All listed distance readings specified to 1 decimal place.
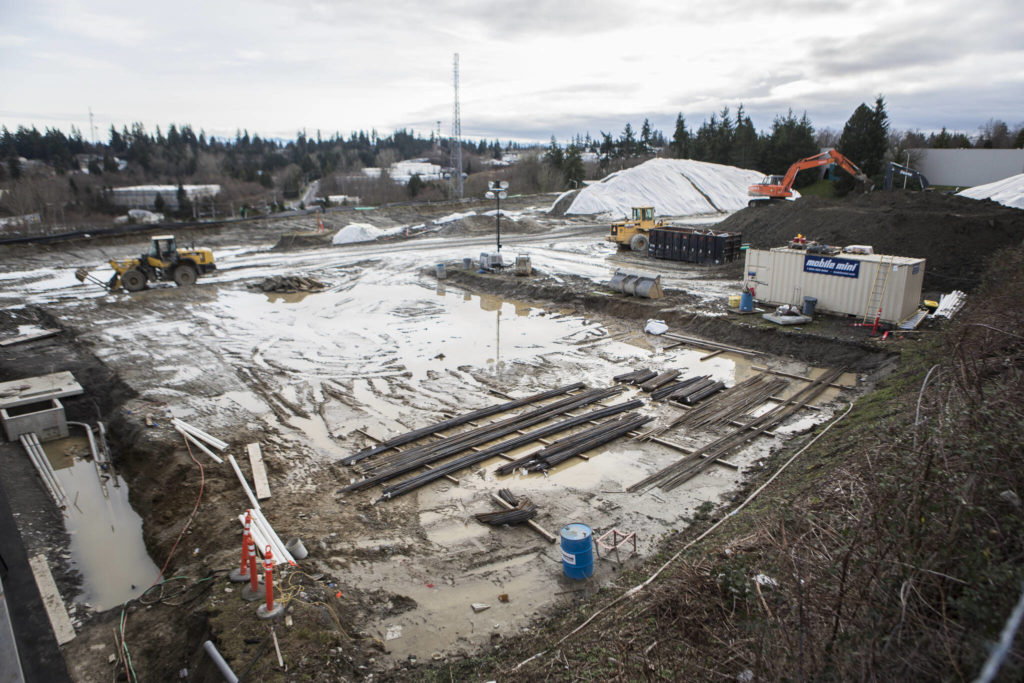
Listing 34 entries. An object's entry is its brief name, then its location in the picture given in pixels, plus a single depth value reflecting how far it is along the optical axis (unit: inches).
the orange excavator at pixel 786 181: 1484.5
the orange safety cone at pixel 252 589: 290.5
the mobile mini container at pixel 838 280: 664.4
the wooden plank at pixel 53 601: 301.9
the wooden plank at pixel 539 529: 363.7
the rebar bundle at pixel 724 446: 425.1
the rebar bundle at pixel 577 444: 448.1
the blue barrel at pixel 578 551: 318.0
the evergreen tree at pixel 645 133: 4898.6
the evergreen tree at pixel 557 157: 3112.7
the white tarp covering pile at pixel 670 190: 2048.5
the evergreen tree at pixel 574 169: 2955.2
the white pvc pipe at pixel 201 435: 474.3
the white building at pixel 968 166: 1882.4
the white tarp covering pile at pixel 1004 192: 1124.5
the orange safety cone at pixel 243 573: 302.4
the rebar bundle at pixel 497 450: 418.2
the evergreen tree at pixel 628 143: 4357.8
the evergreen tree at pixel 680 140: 3380.9
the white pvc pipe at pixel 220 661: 240.7
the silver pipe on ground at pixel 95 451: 459.8
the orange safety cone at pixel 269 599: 275.1
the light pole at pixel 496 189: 1089.0
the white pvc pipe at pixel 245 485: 390.9
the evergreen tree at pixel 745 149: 2684.5
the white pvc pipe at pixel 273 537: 325.6
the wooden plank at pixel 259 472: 409.4
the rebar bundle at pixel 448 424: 470.9
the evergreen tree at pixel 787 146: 2405.8
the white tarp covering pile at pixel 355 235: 1571.1
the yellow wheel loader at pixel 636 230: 1309.1
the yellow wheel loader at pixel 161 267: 1043.3
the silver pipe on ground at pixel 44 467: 435.5
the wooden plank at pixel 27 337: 764.4
